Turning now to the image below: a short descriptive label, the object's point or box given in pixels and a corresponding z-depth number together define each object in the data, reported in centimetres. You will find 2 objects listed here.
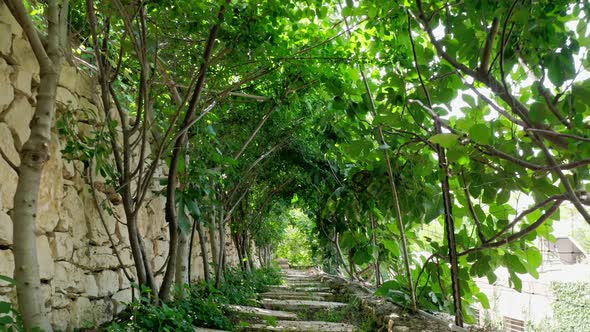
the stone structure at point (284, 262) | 3028
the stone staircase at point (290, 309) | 421
